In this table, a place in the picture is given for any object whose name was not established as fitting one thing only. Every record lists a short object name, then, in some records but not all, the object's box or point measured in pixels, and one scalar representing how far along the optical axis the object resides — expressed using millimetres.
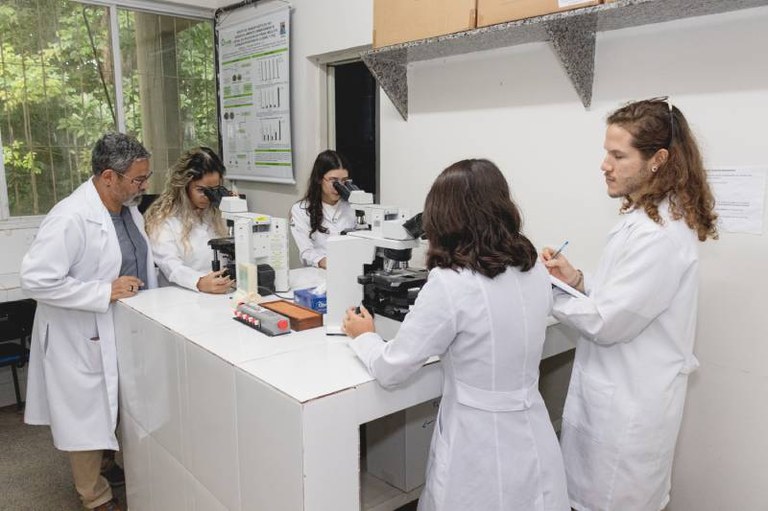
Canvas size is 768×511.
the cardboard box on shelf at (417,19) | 2041
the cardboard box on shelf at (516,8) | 1743
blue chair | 3031
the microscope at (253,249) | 2129
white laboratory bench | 1276
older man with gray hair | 2010
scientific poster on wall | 3535
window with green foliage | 3348
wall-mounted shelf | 1666
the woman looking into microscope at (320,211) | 3018
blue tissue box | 1914
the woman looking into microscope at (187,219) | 2377
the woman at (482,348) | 1252
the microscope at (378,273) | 1642
